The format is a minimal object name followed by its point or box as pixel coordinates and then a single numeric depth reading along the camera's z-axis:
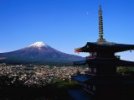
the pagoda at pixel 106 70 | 26.50
